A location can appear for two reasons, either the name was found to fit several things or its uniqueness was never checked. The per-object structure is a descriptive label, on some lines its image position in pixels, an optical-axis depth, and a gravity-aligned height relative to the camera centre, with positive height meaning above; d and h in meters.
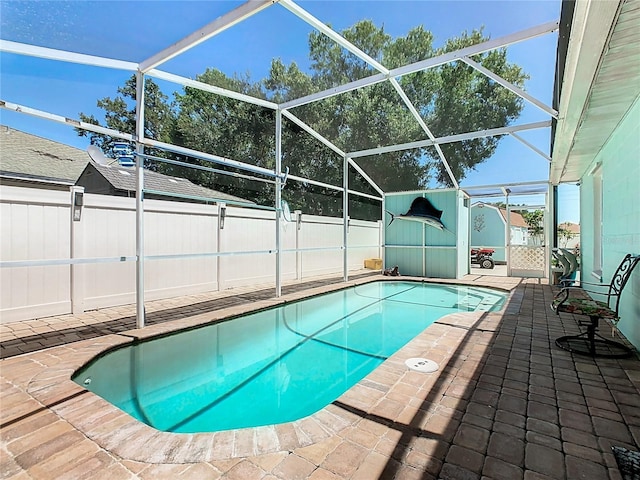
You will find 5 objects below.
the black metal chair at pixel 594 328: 3.26 -0.94
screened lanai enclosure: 4.42 +2.71
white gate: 9.91 -0.62
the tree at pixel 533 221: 11.97 +1.10
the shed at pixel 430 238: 10.23 +0.04
